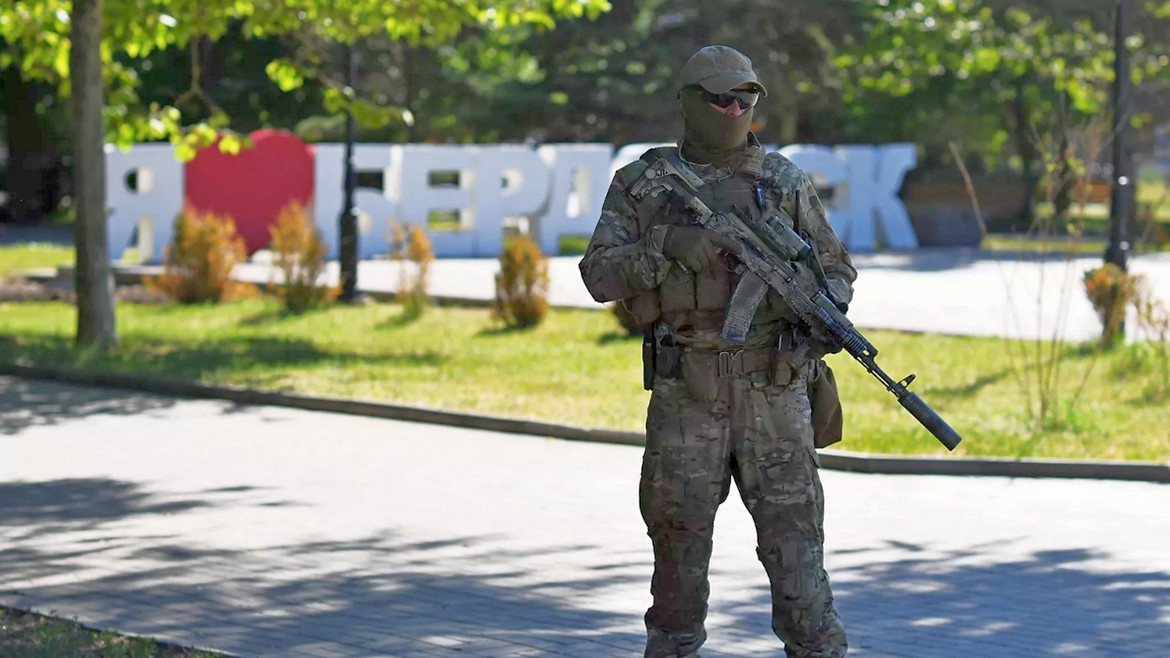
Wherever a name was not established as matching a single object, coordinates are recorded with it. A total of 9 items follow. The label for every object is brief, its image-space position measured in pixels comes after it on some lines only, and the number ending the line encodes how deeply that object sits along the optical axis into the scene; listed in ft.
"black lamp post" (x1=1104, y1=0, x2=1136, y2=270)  55.77
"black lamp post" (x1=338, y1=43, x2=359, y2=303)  75.61
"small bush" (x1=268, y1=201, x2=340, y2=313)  71.82
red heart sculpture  101.09
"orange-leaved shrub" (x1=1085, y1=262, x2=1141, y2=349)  57.52
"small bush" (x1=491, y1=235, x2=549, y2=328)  67.51
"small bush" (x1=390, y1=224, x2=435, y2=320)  71.00
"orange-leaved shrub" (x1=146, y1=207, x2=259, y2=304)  75.77
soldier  19.15
